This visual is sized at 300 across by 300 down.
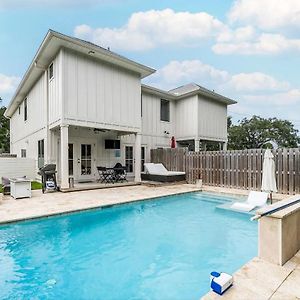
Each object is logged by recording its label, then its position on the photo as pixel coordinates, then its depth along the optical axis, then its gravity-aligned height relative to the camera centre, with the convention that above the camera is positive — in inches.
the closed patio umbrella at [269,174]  298.7 -26.7
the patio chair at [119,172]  475.1 -36.4
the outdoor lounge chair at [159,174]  490.3 -42.3
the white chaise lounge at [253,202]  289.4 -61.1
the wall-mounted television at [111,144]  520.4 +21.3
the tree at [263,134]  1133.7 +90.4
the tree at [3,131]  1201.5 +118.8
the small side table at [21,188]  317.4 -44.3
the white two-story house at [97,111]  380.8 +89.7
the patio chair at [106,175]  453.5 -42.0
